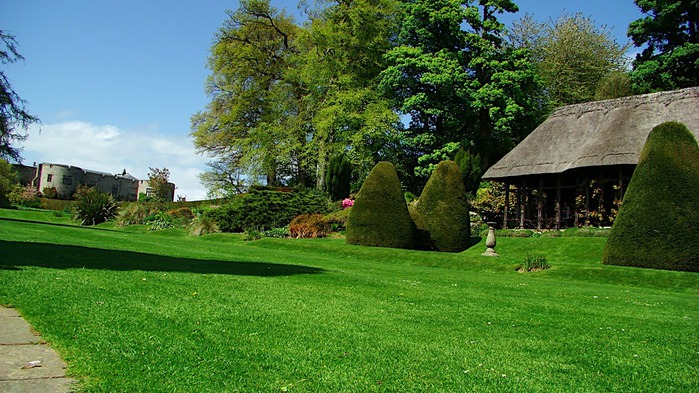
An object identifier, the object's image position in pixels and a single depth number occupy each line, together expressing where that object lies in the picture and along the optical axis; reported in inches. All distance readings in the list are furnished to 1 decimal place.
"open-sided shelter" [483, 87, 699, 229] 906.1
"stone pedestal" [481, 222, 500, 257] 709.3
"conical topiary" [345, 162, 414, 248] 784.9
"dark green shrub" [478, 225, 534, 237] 930.2
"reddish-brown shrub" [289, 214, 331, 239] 971.3
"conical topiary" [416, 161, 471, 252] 840.9
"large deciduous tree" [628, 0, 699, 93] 1224.2
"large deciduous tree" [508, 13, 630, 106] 1593.3
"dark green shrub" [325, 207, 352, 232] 1021.2
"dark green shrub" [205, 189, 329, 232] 1081.4
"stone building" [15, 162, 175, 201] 2406.5
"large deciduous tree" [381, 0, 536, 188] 1305.4
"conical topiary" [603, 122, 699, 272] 552.4
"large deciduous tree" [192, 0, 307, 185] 1448.1
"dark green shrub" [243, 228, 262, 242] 937.1
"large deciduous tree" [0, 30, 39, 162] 1137.4
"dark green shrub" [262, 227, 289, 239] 1007.6
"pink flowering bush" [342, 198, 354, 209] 1133.6
